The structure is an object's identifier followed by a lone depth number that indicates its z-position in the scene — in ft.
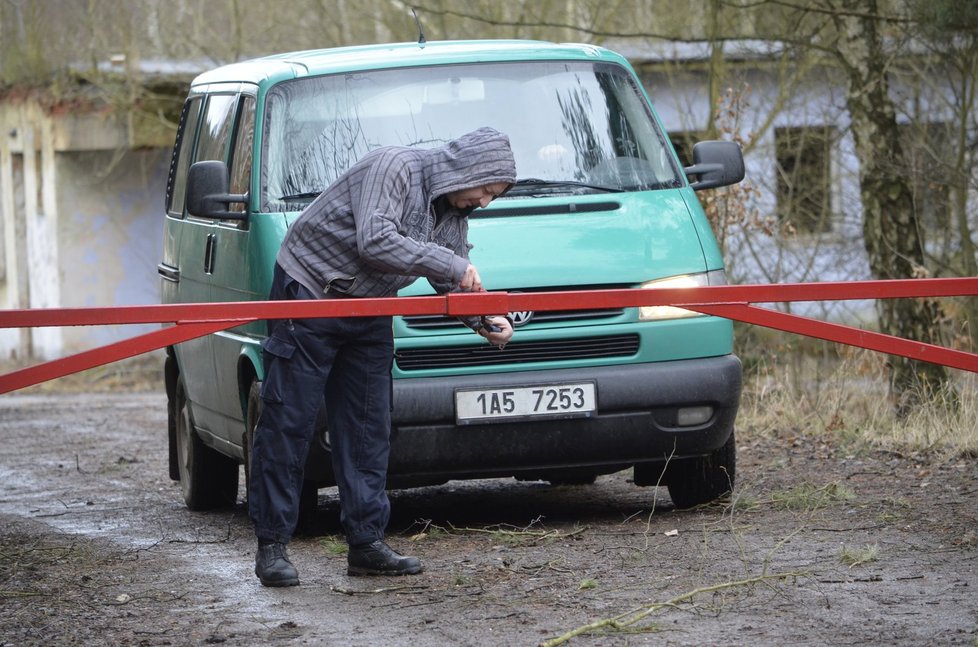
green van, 42.47
